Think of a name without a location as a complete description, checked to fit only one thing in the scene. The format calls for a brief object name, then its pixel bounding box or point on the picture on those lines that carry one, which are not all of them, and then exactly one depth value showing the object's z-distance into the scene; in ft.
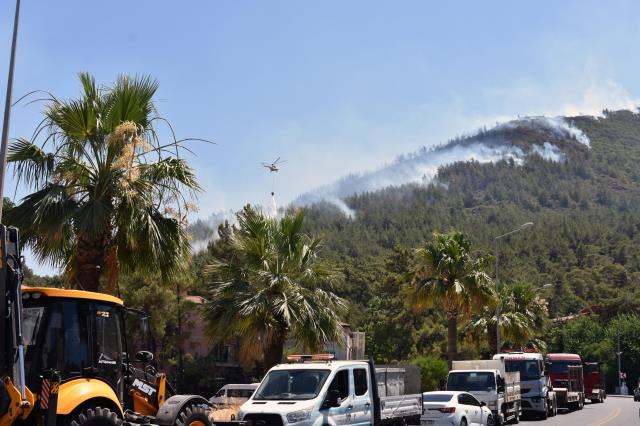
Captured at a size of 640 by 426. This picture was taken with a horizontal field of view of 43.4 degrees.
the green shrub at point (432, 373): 126.52
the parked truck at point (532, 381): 109.60
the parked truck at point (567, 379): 130.41
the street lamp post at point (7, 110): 45.62
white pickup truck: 45.10
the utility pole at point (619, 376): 269.44
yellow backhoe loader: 31.83
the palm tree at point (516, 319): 147.74
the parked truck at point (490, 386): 88.58
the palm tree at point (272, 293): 73.10
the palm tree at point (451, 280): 118.62
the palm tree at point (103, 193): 50.55
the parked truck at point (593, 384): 176.45
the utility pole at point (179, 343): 146.83
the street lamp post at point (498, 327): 133.69
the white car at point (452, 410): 71.67
